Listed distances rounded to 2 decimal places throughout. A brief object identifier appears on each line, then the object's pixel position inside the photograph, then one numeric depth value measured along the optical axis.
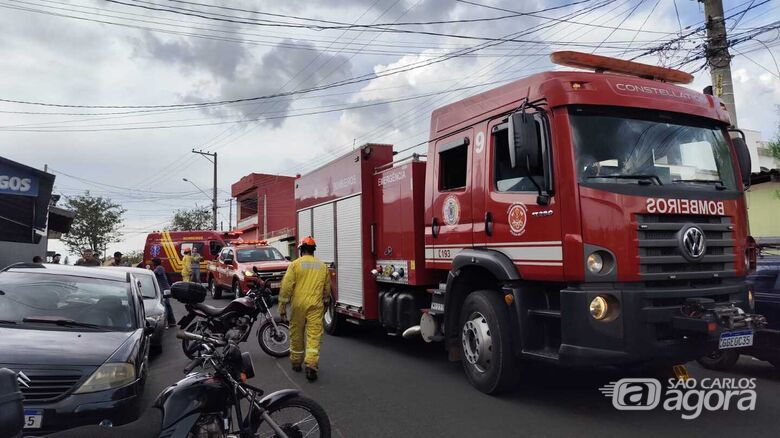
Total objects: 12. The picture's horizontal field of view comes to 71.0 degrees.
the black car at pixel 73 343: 4.01
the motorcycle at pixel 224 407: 3.20
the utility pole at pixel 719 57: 10.60
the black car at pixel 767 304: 5.94
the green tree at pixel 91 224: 43.94
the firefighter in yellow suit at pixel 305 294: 7.11
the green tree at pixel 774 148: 14.29
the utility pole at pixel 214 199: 42.55
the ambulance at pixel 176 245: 25.58
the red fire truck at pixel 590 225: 4.65
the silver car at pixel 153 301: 8.94
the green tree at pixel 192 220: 59.10
